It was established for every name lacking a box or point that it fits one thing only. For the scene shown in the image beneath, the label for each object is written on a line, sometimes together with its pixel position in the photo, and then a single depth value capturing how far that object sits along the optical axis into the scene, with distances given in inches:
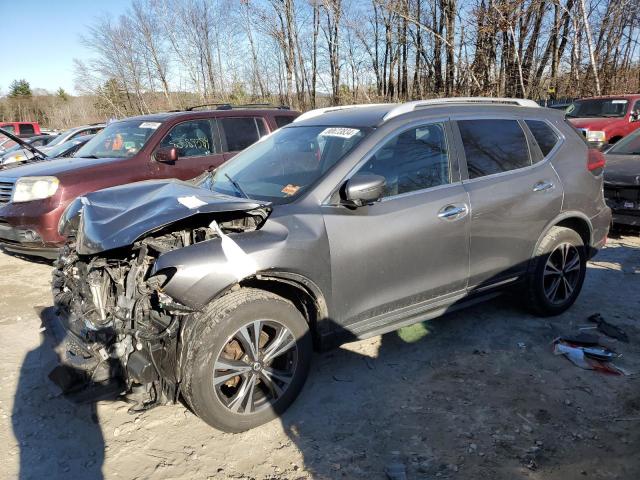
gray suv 102.3
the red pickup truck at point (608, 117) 433.7
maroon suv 208.1
